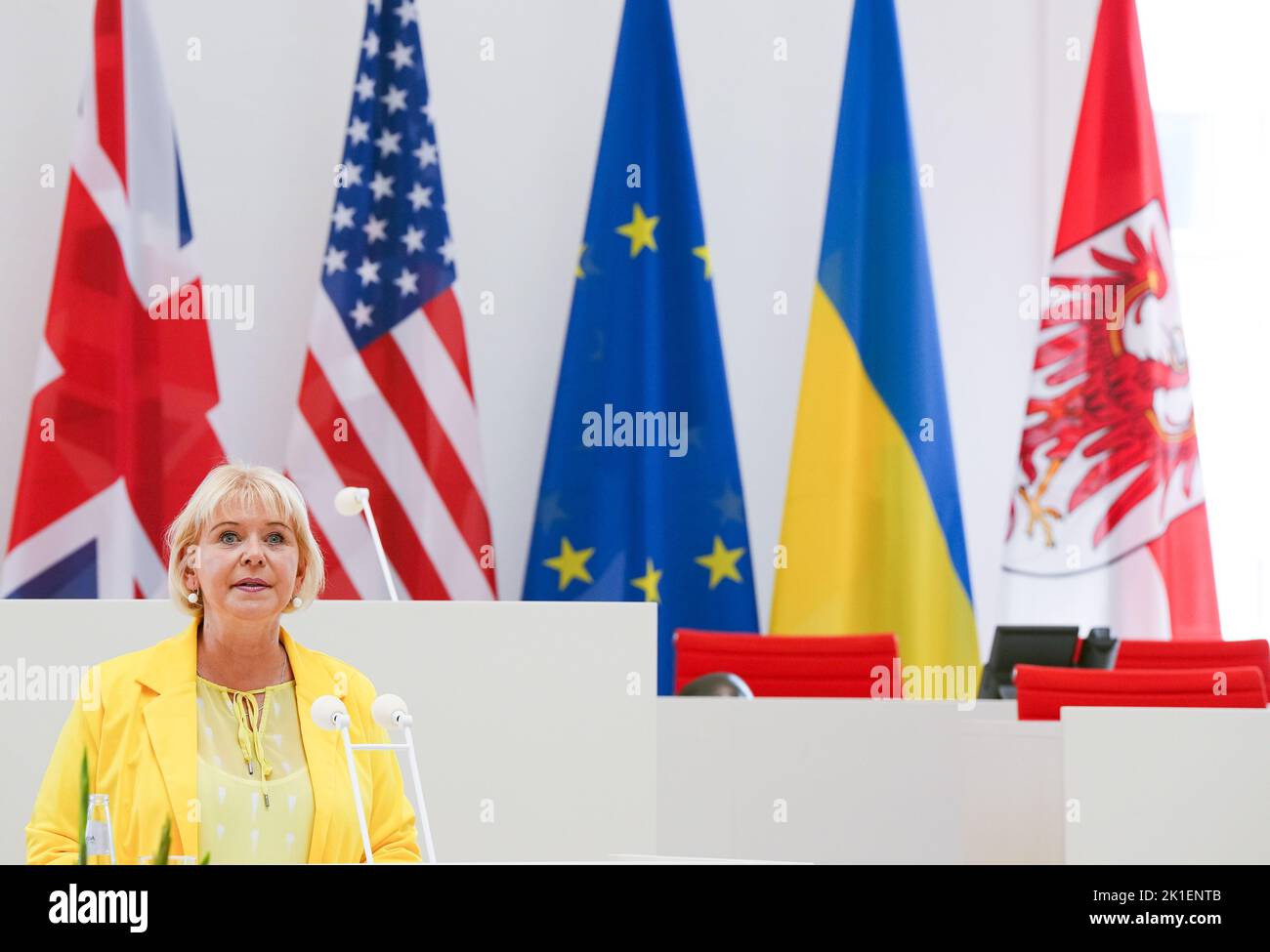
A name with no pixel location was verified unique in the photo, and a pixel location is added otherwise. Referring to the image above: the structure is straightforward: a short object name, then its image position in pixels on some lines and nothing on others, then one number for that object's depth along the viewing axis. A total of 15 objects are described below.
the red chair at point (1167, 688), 8.12
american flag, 11.97
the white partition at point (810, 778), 8.27
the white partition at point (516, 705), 6.62
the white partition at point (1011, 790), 8.63
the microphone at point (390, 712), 4.15
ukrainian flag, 12.30
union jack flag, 11.31
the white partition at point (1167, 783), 7.47
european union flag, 12.27
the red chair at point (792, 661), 9.26
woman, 4.54
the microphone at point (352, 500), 6.00
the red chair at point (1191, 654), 10.12
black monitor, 10.07
